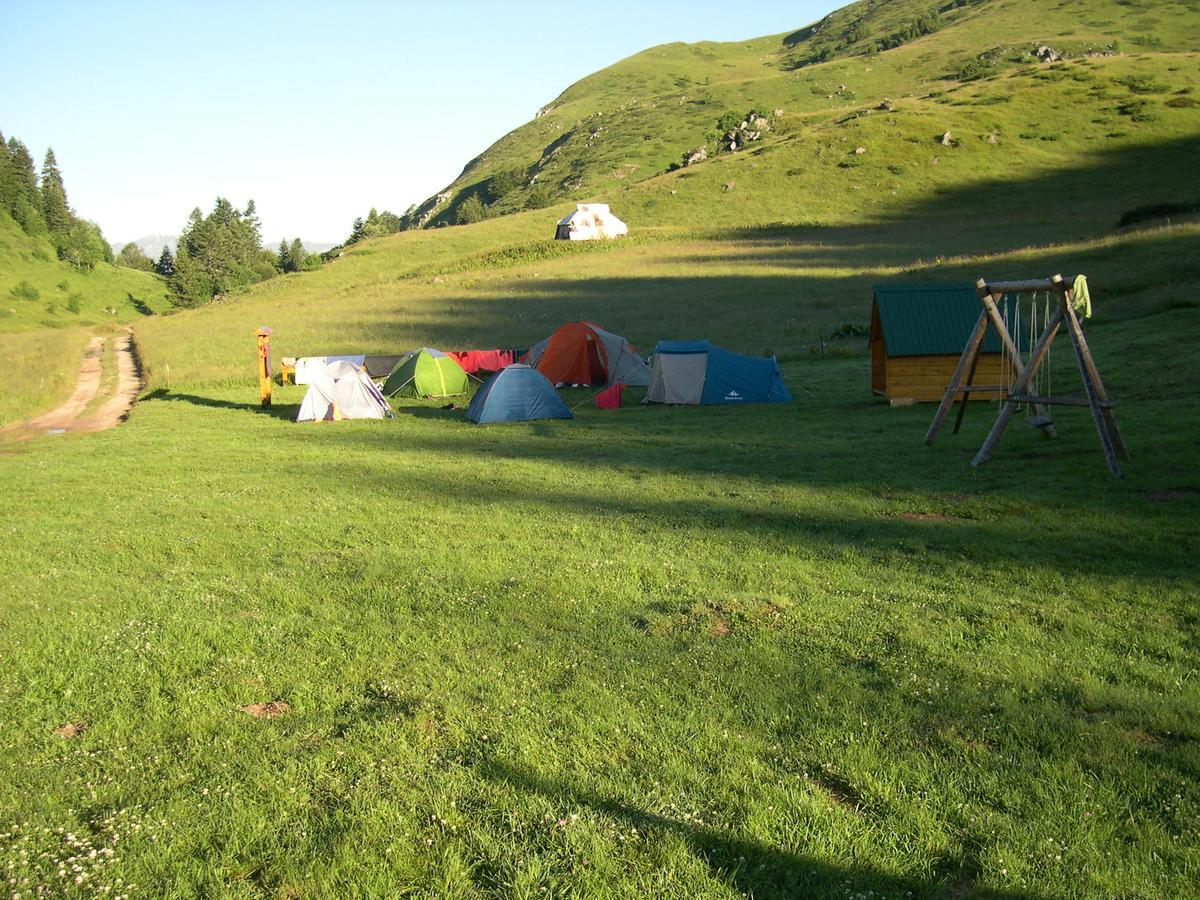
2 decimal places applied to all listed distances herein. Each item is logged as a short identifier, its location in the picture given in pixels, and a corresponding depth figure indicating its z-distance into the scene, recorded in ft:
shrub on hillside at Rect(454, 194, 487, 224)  483.51
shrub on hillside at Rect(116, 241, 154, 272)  613.11
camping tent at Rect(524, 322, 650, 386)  98.84
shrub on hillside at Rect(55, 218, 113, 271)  409.28
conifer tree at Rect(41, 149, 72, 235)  440.86
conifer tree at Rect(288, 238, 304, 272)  427.74
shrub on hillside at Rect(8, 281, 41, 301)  320.29
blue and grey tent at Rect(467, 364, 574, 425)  78.38
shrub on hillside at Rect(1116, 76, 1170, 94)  311.47
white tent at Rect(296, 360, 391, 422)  82.17
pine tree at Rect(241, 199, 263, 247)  538.06
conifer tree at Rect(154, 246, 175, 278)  507.75
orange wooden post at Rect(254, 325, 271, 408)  92.32
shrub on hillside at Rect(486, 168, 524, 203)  566.35
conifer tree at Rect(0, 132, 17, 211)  425.69
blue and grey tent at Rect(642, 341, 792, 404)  83.76
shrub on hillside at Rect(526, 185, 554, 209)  430.61
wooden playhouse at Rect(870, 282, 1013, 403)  73.36
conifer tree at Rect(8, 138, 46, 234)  422.00
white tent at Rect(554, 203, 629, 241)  275.80
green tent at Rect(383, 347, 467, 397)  99.35
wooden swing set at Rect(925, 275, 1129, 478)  44.68
